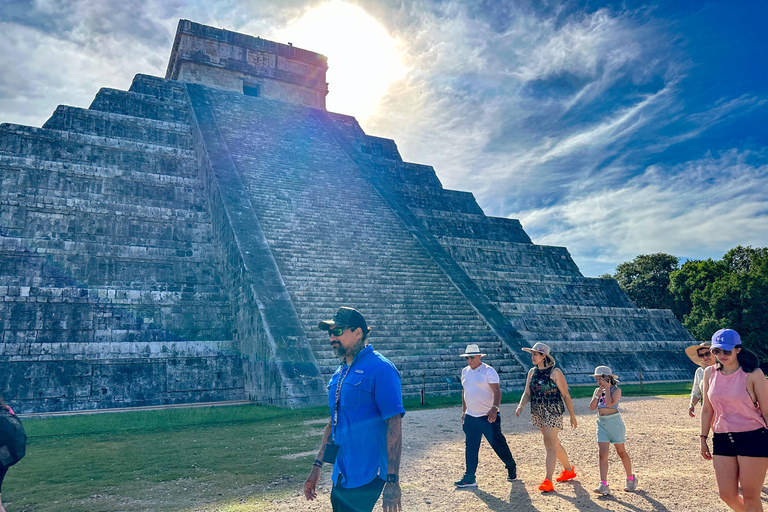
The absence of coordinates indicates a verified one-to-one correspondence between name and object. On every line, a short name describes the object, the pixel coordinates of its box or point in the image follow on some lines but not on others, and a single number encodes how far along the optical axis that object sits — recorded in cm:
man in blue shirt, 310
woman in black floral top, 545
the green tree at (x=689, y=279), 3462
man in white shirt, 562
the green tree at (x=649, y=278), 4297
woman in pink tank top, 386
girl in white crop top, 522
